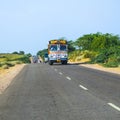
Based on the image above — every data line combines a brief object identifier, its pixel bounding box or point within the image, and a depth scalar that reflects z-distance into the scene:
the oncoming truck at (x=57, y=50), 55.50
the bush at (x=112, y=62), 48.92
